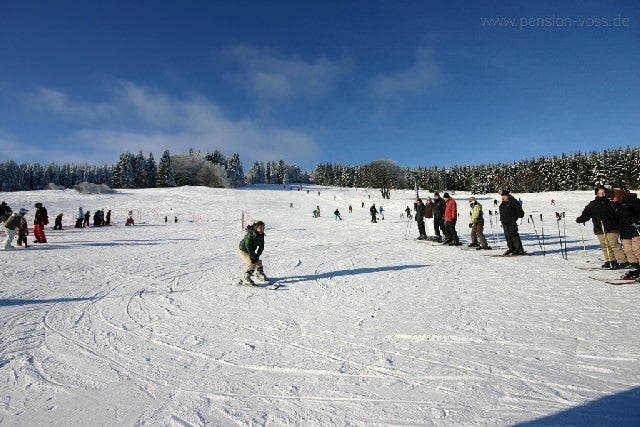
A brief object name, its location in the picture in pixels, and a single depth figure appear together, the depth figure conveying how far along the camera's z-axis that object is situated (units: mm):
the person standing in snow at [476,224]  13220
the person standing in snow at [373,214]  31111
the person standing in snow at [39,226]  16141
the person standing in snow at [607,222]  8758
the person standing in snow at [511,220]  11594
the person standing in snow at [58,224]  23016
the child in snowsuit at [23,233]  14680
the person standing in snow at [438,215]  15641
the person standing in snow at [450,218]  14875
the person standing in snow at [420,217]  17500
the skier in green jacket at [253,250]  8398
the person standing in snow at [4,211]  16578
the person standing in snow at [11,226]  13898
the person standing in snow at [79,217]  24636
